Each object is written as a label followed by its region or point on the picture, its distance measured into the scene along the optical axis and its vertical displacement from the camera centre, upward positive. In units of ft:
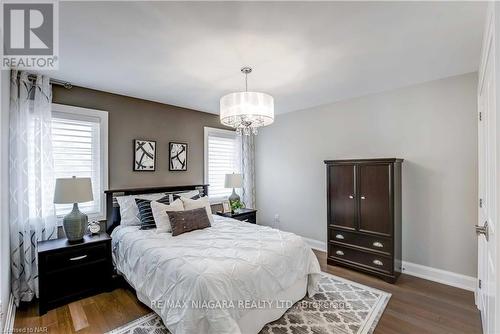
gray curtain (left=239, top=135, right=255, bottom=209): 16.31 -0.24
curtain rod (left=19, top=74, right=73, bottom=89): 9.30 +3.39
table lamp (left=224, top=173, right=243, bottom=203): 13.98 -0.86
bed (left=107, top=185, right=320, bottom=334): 5.53 -3.03
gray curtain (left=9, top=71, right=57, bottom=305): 8.09 -0.36
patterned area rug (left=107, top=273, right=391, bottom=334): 6.77 -4.70
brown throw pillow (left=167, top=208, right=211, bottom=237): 9.00 -2.14
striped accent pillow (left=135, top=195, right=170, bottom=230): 9.72 -1.96
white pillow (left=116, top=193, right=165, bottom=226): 10.18 -1.93
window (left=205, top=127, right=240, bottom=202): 14.76 +0.52
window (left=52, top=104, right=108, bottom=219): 9.49 +0.80
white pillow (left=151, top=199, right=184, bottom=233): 9.32 -1.87
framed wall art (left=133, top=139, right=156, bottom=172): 11.58 +0.66
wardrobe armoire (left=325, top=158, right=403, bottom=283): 9.66 -2.17
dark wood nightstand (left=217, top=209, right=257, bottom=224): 13.39 -2.80
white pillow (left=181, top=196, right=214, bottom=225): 10.41 -1.70
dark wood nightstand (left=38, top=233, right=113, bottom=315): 7.70 -3.62
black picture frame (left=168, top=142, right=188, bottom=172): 12.87 +0.54
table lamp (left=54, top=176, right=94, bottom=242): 8.21 -1.11
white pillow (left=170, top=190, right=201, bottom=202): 11.80 -1.41
